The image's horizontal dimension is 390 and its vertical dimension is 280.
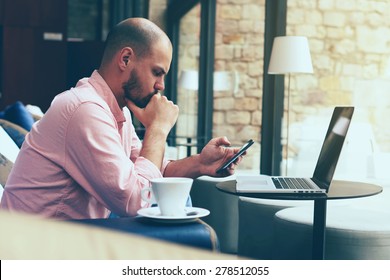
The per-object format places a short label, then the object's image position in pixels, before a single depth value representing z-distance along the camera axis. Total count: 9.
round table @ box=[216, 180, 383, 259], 2.76
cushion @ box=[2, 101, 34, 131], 6.11
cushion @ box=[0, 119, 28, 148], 5.20
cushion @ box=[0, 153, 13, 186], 3.86
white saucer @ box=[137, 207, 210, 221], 2.20
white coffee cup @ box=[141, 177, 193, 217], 2.19
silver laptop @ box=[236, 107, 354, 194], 2.88
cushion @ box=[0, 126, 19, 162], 4.22
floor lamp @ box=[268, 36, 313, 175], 5.66
